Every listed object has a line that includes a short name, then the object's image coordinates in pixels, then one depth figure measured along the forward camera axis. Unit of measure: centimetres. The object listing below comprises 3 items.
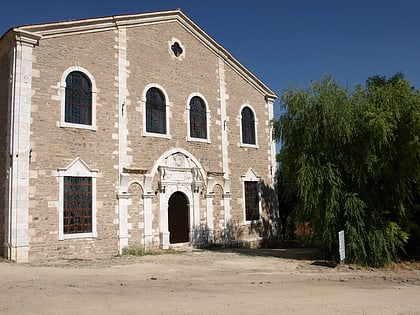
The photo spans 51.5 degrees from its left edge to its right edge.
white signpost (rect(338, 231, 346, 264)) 1299
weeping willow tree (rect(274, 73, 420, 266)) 1343
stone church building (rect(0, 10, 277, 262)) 1325
